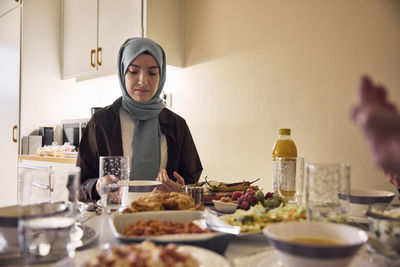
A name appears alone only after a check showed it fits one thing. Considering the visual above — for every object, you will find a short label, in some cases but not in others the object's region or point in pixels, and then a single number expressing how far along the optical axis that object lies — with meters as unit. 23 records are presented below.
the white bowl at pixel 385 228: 0.60
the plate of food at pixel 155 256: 0.47
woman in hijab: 1.69
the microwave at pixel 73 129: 3.10
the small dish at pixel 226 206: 1.00
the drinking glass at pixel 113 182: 1.04
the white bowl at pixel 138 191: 1.05
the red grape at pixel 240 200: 1.02
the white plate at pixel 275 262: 0.56
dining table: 0.56
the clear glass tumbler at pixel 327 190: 0.67
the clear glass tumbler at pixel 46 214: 0.58
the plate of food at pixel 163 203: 0.86
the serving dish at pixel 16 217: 0.60
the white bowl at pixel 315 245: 0.49
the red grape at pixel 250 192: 1.04
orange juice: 1.24
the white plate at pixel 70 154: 2.80
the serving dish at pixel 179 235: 0.61
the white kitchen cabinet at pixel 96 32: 2.57
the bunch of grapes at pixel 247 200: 1.00
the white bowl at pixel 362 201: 0.93
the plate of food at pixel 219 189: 1.20
